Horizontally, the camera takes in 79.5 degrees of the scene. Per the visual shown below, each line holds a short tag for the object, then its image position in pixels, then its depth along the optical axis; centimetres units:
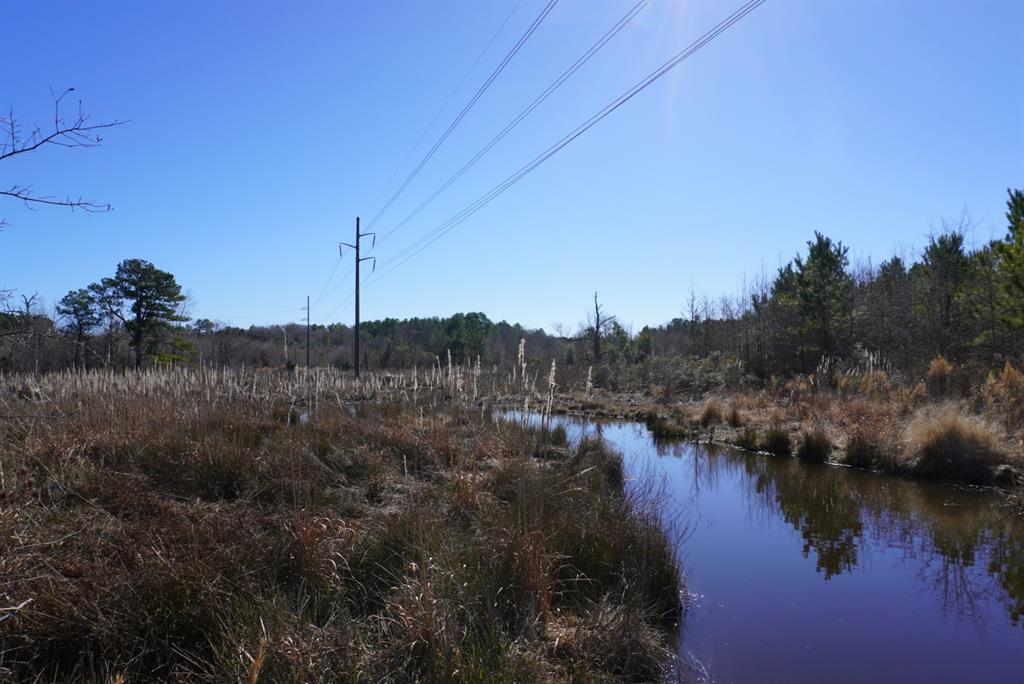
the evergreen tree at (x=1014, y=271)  1370
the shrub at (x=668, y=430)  1783
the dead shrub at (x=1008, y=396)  1177
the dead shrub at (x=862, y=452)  1223
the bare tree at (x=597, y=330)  3877
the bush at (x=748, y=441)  1506
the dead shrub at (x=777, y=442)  1434
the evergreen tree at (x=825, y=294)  2714
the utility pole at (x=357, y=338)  2639
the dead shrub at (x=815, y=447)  1324
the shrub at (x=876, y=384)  1634
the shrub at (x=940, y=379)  1573
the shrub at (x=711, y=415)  1894
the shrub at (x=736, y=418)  1788
